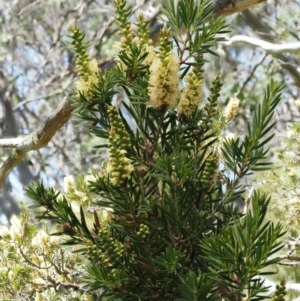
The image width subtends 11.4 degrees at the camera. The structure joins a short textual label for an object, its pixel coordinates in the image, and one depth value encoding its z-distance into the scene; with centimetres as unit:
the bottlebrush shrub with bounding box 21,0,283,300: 154
